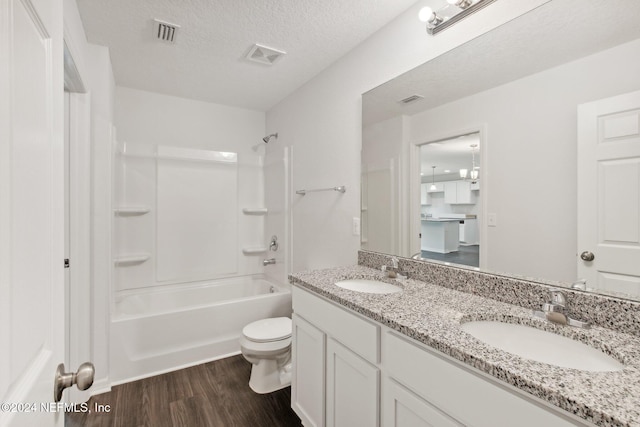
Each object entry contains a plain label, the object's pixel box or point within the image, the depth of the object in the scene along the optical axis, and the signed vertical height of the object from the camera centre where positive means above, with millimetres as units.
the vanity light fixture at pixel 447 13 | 1375 +968
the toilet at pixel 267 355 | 2078 -993
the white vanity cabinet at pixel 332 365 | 1210 -705
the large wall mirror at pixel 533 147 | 1033 +282
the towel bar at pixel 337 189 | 2264 +192
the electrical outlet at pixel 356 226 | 2164 -94
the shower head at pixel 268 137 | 3324 +852
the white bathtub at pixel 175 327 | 2289 -945
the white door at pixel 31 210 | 445 +6
